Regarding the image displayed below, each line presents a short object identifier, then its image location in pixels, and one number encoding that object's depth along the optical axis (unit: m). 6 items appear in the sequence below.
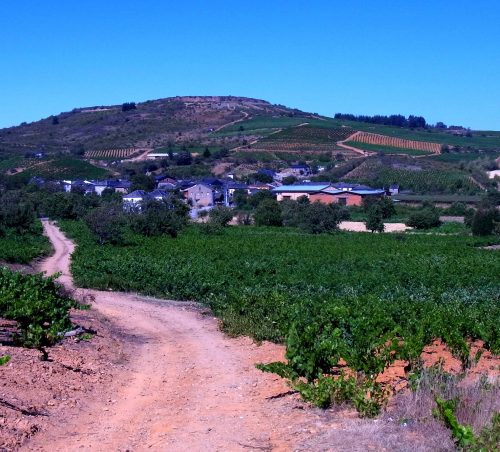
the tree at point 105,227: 45.12
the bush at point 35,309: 11.41
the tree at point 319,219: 61.84
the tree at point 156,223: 53.59
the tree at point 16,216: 47.72
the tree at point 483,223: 61.94
